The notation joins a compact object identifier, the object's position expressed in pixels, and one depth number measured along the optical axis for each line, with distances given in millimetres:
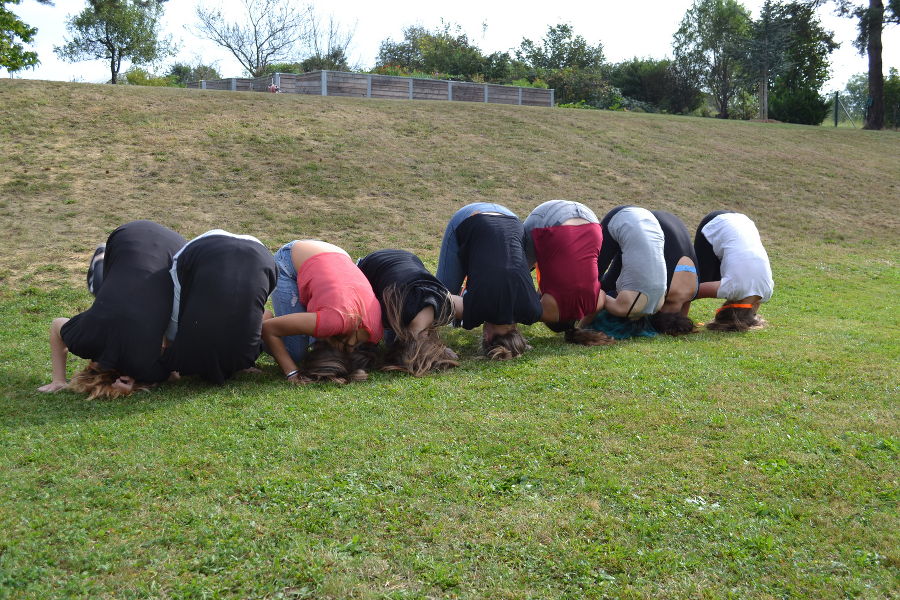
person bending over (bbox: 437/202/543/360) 6426
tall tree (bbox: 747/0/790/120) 37750
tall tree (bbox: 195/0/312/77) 44781
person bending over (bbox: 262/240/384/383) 5617
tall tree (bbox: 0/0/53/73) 25062
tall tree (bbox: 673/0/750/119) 44603
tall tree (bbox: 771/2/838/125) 34688
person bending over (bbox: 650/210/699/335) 7492
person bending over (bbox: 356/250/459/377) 5988
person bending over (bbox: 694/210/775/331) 7570
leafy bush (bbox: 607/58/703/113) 41062
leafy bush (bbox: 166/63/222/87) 49844
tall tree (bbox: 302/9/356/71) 45500
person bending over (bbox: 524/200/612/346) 6914
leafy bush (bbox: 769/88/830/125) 34812
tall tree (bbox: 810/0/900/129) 27875
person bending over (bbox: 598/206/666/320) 7117
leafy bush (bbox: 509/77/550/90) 36094
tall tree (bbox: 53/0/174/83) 43812
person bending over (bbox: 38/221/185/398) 5148
